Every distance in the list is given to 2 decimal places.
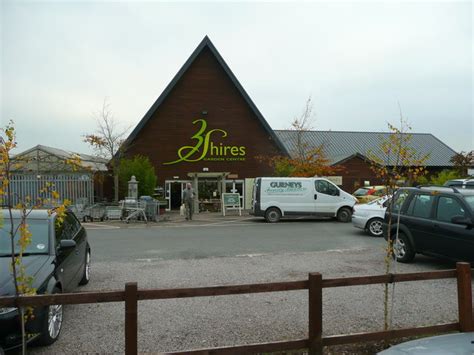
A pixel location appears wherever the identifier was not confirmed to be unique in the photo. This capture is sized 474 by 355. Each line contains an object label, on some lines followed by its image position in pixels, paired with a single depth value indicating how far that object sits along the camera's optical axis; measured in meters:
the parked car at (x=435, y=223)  7.70
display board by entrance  23.16
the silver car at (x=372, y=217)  13.61
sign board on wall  29.98
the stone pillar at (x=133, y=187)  22.75
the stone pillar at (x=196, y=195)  25.77
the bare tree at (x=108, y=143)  27.05
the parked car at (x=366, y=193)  19.84
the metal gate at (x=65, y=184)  22.95
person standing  20.97
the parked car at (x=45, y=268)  4.07
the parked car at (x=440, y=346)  3.03
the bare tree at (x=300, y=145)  28.98
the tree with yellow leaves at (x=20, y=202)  3.39
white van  19.33
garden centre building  29.25
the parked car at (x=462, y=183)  14.01
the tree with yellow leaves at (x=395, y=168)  5.16
